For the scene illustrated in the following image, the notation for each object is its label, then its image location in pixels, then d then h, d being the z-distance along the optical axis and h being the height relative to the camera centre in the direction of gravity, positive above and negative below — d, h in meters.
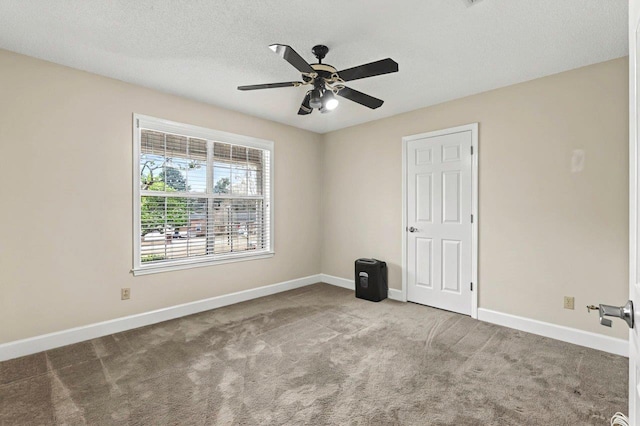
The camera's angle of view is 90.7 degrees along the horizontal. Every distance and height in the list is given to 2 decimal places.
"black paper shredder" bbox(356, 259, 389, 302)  4.27 -0.92
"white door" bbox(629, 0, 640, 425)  0.90 +0.03
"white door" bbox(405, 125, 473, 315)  3.71 -0.07
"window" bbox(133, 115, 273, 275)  3.49 +0.20
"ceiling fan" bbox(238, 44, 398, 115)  2.18 +1.02
